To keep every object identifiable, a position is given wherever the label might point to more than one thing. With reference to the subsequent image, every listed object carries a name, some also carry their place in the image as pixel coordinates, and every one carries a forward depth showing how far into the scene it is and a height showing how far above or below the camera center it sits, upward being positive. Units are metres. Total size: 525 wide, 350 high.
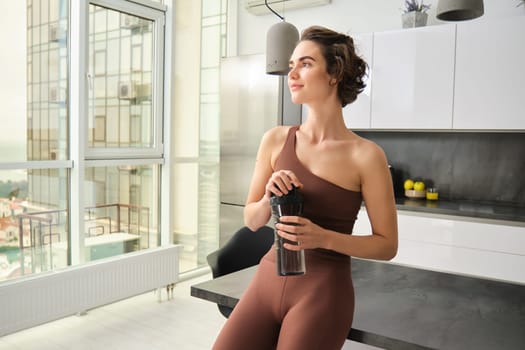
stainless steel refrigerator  4.01 +0.20
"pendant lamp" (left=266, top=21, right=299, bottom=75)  1.70 +0.35
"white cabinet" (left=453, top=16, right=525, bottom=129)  3.13 +0.48
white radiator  2.86 -1.03
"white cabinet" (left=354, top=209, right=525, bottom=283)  2.96 -0.68
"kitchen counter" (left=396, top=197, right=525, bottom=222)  3.02 -0.44
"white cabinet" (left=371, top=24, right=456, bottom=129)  3.38 +0.49
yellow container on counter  3.65 -0.40
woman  1.09 -0.18
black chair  2.19 -0.54
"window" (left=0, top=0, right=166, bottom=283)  3.07 +0.04
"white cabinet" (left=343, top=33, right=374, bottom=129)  3.70 +0.29
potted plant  3.56 +0.98
